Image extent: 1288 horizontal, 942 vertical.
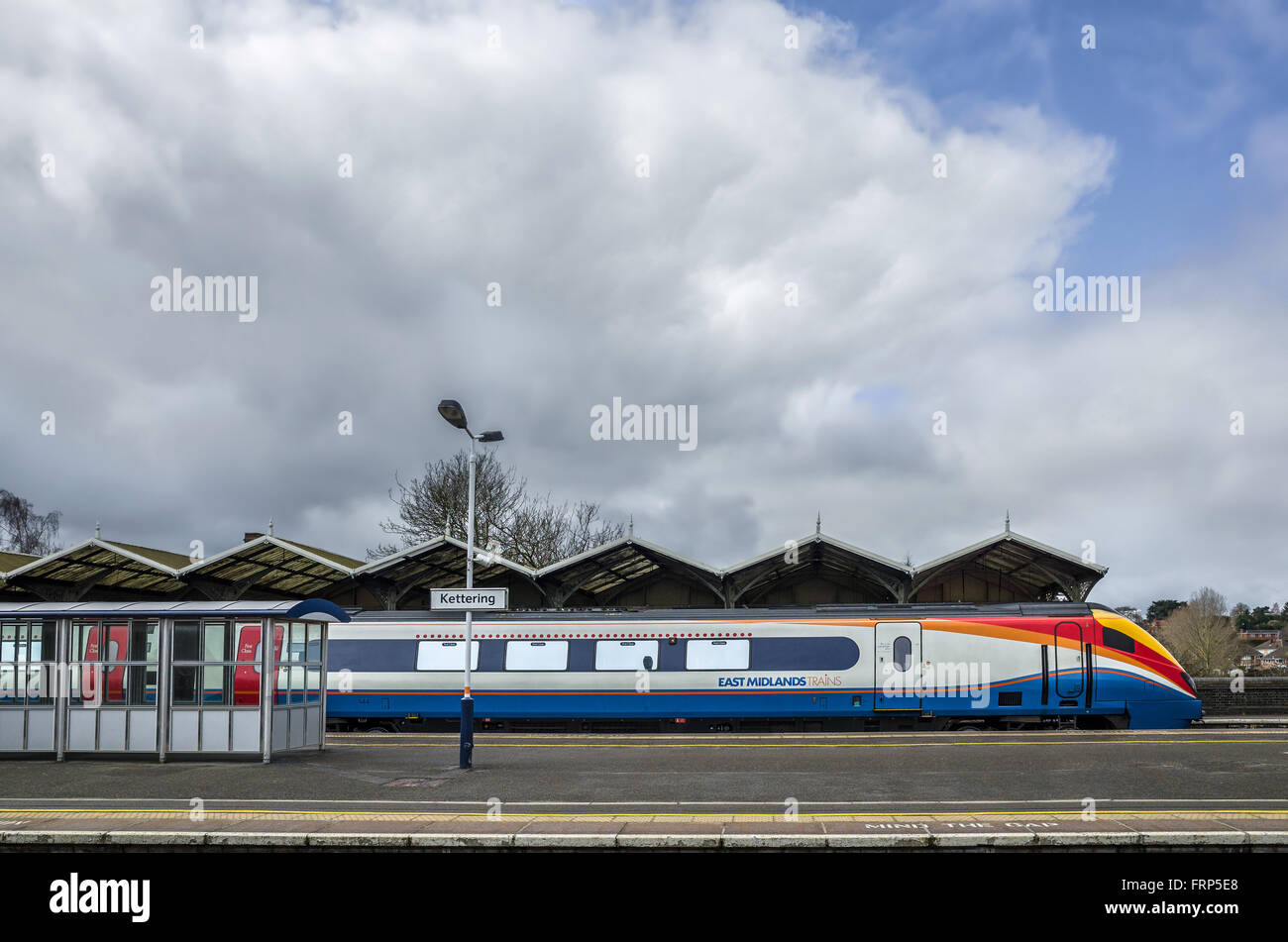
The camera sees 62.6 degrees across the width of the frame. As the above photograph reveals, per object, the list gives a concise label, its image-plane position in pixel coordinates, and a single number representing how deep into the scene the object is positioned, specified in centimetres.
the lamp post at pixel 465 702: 1745
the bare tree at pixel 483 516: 5378
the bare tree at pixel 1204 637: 8338
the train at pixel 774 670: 2394
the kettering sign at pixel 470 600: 1942
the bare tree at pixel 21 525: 9644
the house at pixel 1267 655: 12648
